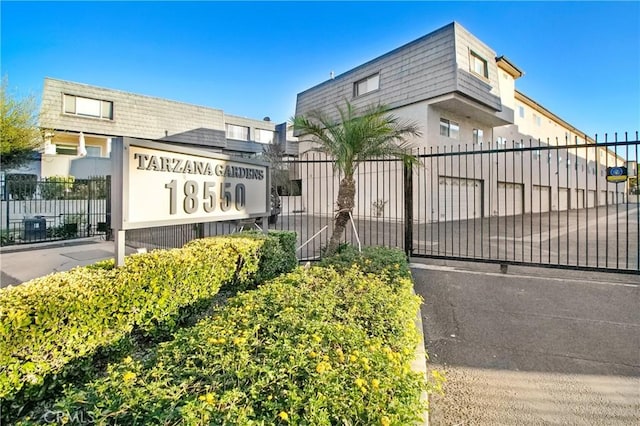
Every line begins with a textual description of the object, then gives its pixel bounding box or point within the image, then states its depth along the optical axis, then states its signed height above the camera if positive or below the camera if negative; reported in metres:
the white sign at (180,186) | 3.13 +0.34
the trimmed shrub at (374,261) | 4.30 -0.71
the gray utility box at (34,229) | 9.98 -0.52
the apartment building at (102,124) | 17.22 +5.68
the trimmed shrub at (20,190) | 11.52 +0.86
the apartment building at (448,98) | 13.41 +5.76
